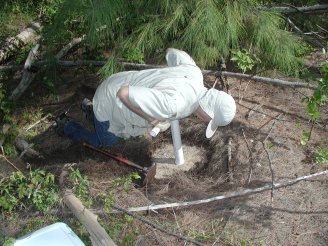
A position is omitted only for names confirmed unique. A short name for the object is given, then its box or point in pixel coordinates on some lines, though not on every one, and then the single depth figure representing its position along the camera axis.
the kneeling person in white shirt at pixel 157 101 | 3.09
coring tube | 3.55
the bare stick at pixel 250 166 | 3.58
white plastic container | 2.46
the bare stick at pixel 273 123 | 3.95
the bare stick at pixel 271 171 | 3.33
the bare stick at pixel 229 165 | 3.66
